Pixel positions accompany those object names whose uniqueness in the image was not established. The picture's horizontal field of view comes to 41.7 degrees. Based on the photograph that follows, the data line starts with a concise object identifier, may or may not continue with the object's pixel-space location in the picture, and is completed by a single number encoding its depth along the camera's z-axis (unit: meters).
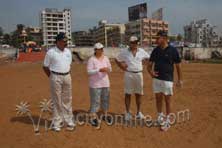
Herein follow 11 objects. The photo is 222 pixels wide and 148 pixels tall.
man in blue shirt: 5.29
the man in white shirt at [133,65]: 5.71
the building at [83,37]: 110.49
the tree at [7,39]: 75.18
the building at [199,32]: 83.56
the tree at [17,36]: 69.74
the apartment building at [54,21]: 93.47
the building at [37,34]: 92.70
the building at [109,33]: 95.00
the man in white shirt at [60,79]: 5.18
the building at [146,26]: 78.24
